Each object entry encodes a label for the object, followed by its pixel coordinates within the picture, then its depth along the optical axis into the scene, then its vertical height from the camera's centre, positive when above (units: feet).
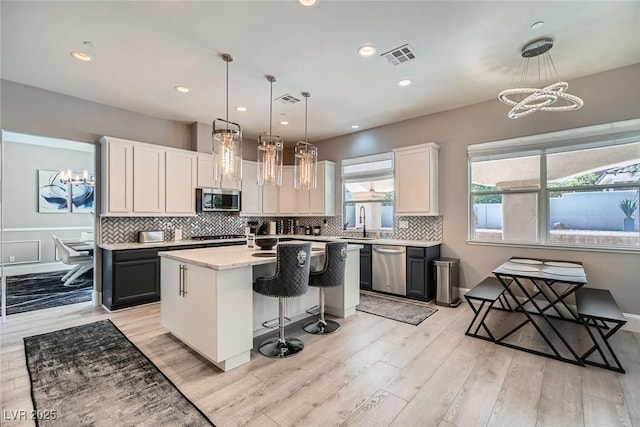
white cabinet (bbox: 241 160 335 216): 19.43 +1.35
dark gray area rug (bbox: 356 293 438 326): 11.88 -4.35
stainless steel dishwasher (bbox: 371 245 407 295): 14.64 -2.88
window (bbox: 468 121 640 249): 11.06 +1.02
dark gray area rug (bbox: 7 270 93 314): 13.73 -4.29
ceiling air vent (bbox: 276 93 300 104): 13.23 +5.58
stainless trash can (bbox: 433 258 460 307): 13.57 -3.31
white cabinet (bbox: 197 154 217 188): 16.69 +2.62
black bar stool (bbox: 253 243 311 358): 8.23 -1.93
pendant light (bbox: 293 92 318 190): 11.43 +2.05
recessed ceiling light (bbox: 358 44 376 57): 9.30 +5.55
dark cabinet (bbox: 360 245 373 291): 15.97 -3.08
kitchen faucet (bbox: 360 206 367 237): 18.58 -0.21
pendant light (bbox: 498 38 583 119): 8.60 +5.44
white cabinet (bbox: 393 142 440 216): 14.89 +1.91
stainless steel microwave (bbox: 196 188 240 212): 16.61 +0.95
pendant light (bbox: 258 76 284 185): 10.59 +2.19
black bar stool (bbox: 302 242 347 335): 10.00 -2.05
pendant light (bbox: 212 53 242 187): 9.22 +2.18
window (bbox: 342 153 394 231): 17.71 +1.52
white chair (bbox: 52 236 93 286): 16.55 -2.69
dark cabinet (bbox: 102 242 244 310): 12.60 -2.87
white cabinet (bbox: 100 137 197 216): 13.46 +1.87
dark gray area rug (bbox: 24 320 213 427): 6.00 -4.29
